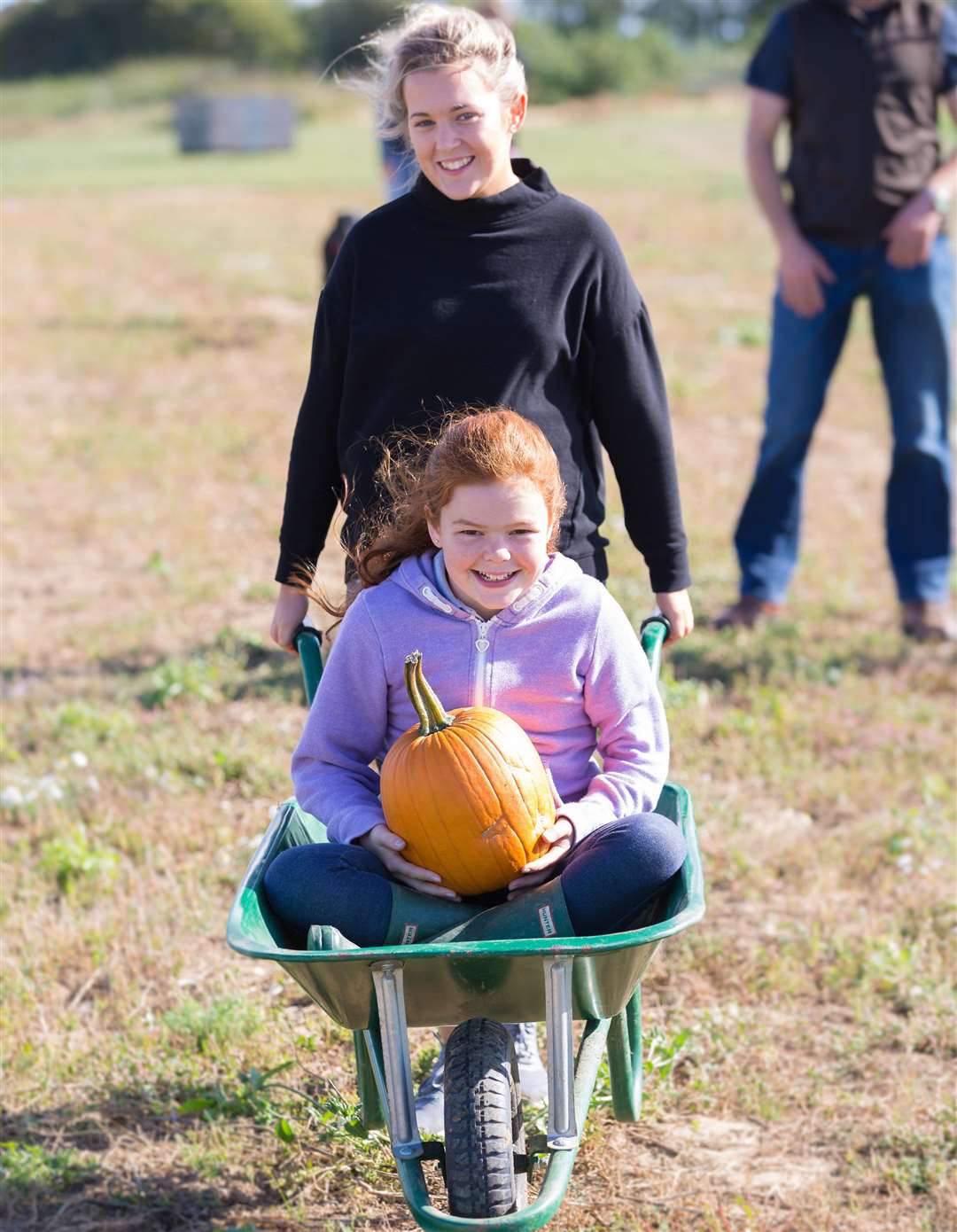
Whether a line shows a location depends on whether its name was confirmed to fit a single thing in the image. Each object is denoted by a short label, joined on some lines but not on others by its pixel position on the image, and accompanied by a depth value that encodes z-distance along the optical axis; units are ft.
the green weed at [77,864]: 29.45
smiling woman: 20.81
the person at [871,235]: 39.17
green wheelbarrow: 15.39
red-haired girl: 17.15
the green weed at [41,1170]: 21.49
